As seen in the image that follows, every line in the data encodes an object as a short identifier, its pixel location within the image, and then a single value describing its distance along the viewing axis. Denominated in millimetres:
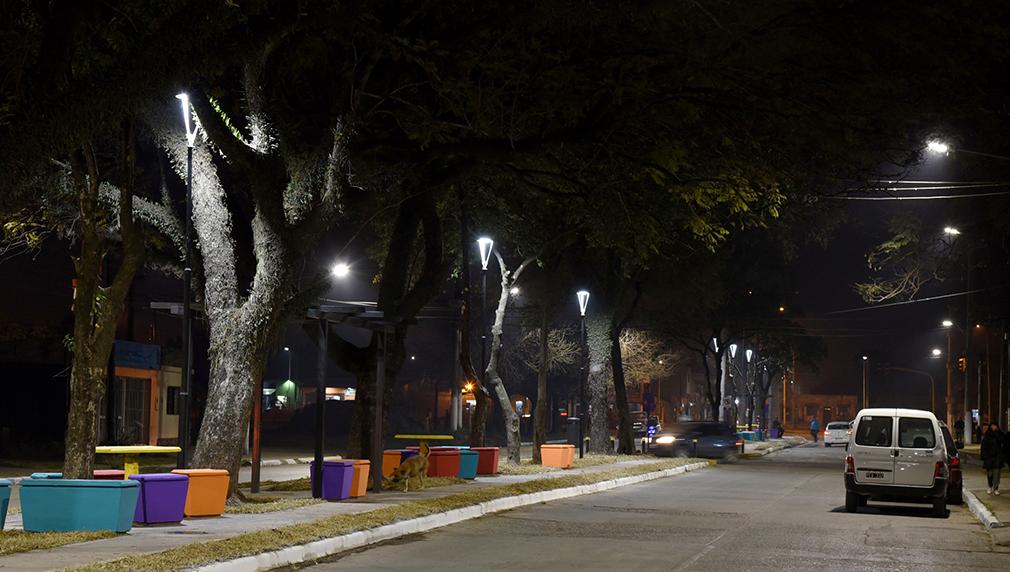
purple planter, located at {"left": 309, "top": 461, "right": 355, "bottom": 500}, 22359
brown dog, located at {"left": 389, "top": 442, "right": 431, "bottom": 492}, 25688
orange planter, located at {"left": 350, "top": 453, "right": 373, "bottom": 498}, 23055
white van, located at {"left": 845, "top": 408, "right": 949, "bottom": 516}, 24406
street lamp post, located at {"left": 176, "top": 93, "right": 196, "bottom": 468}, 20688
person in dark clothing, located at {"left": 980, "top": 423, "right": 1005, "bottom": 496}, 30031
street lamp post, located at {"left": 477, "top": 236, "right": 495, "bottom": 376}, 34312
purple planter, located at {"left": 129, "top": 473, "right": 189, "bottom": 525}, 17031
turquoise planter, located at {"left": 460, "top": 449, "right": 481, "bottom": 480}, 29766
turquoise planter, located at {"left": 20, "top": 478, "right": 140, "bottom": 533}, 15438
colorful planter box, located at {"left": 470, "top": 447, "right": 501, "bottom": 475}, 32031
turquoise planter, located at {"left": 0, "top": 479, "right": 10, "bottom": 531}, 14812
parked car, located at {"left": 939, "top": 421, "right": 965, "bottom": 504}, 26719
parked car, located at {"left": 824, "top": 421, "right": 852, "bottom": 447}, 79688
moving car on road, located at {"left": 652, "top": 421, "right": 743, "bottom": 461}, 52062
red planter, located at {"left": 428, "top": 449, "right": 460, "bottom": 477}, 29266
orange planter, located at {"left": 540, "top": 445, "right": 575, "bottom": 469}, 37906
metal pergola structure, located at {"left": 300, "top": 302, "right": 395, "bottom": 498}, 22078
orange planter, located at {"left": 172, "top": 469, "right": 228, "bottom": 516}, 18422
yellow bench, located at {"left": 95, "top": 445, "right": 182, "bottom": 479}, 24766
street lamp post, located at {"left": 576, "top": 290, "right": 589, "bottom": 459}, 41625
